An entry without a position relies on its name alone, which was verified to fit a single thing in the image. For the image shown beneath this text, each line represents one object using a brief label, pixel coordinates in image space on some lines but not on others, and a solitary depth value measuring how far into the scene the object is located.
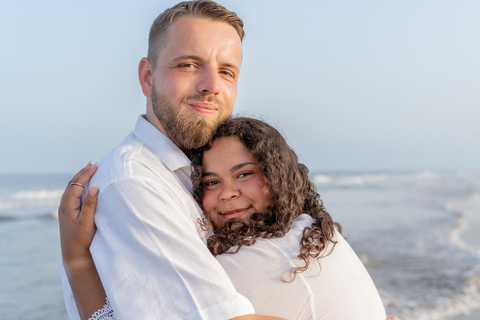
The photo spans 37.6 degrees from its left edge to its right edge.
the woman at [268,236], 0.98
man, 0.89
